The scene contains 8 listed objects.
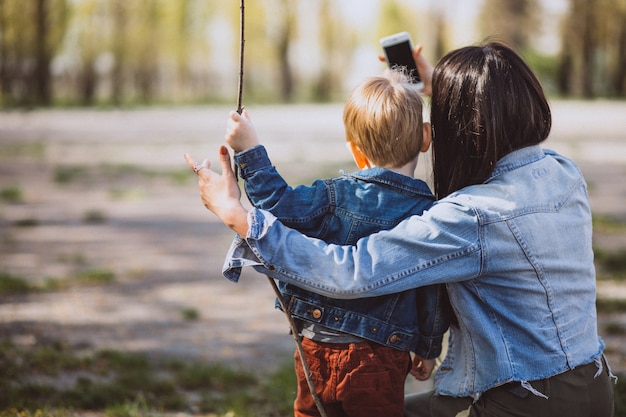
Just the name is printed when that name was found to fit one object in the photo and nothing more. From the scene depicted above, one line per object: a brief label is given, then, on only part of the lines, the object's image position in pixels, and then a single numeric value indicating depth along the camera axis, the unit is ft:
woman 5.81
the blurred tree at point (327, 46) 133.49
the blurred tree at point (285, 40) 126.00
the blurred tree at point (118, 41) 119.85
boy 6.22
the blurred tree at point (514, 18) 109.19
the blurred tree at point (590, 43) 104.27
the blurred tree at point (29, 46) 89.40
